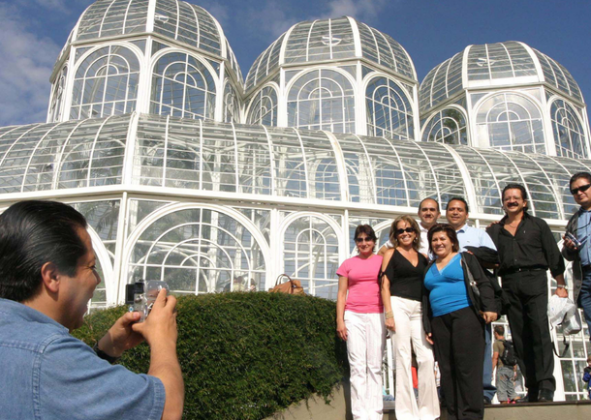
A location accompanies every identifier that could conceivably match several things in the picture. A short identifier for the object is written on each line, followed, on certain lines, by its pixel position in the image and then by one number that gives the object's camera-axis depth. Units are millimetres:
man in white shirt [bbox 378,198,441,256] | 5879
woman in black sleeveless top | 4867
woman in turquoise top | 4637
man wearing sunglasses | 4938
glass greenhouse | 9664
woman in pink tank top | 5082
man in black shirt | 5043
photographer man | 1216
